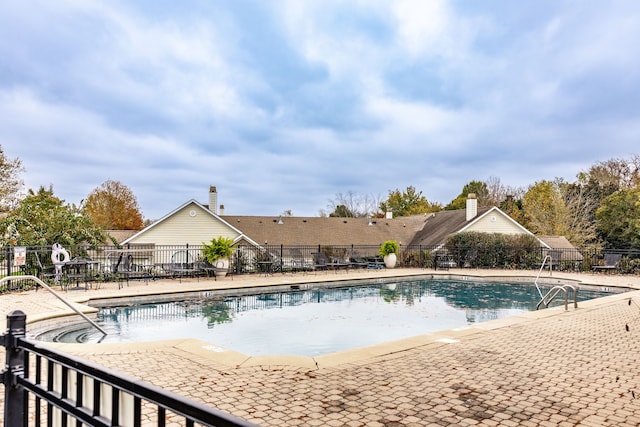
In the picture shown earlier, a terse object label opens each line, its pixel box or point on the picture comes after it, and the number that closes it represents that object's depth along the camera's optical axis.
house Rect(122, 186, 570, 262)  21.44
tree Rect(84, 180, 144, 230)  40.59
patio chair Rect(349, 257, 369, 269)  19.23
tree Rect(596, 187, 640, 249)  25.86
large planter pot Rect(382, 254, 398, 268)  20.45
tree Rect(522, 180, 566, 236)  32.62
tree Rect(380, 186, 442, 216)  48.22
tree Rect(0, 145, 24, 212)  24.48
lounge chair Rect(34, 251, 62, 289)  12.32
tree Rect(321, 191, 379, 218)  51.65
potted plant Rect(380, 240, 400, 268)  20.47
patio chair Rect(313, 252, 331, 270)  18.21
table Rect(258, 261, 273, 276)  17.71
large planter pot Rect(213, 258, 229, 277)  15.82
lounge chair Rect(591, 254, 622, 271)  17.98
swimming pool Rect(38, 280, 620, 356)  7.73
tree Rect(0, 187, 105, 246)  13.64
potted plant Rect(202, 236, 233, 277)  15.84
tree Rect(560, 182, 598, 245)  30.73
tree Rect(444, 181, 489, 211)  44.53
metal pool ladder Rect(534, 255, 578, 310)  8.95
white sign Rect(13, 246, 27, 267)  11.47
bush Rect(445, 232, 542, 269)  21.12
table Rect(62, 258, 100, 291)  12.36
